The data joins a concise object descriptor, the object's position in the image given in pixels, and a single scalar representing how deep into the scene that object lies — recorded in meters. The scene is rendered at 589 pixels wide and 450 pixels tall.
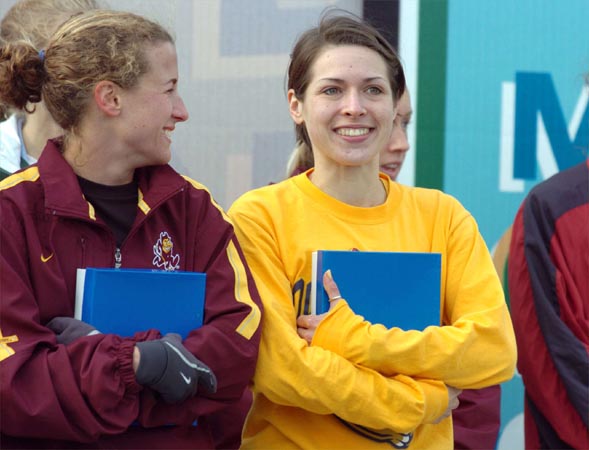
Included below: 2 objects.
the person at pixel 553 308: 6.06
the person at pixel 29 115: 5.68
